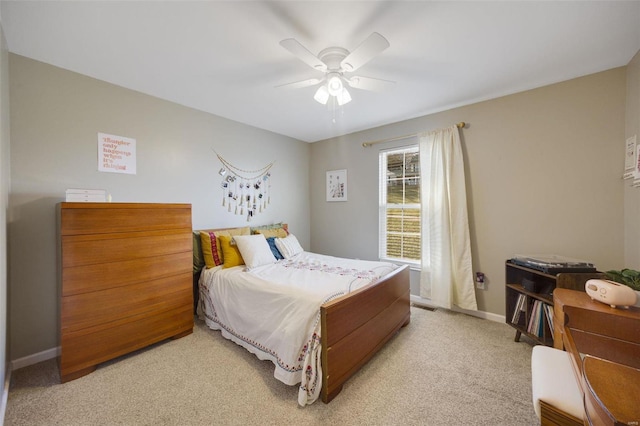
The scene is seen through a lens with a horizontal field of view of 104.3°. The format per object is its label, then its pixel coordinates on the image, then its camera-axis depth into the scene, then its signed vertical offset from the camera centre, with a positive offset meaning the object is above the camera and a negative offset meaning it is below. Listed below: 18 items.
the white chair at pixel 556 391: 0.94 -0.75
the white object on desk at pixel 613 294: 1.31 -0.45
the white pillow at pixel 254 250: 2.65 -0.43
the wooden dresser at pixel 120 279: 1.81 -0.56
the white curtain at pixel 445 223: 2.81 -0.14
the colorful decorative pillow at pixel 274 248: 3.05 -0.46
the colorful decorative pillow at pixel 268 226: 3.36 -0.22
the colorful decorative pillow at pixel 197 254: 2.78 -0.49
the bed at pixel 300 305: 1.62 -0.75
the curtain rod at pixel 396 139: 2.83 +0.99
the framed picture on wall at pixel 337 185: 3.94 +0.42
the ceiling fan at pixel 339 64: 1.49 +1.01
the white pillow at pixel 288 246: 3.10 -0.45
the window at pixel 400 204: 3.36 +0.09
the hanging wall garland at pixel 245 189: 3.25 +0.31
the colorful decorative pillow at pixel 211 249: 2.72 -0.42
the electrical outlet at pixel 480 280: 2.77 -0.78
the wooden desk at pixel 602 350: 0.59 -0.52
